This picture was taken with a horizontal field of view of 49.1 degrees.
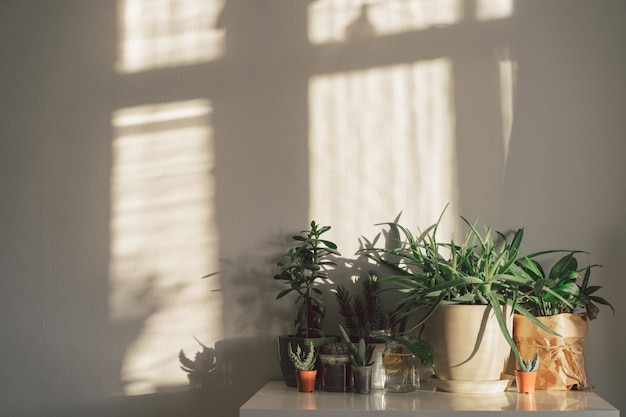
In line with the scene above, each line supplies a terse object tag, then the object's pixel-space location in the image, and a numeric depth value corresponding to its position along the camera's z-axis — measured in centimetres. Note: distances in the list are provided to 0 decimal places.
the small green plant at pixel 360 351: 181
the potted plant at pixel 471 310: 175
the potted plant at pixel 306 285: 196
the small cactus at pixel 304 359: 183
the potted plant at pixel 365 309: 195
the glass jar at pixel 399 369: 182
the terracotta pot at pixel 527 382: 175
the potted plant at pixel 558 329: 181
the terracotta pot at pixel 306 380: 183
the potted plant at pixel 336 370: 185
